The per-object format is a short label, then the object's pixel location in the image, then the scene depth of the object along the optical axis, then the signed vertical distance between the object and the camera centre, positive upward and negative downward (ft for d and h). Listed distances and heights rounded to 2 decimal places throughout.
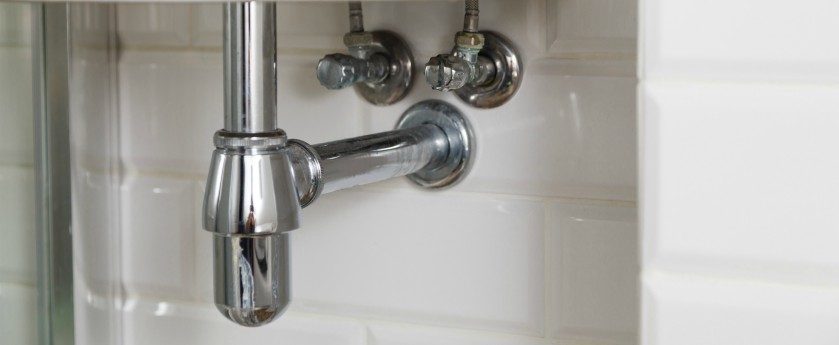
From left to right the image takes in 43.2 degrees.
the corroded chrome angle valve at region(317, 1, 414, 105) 2.38 +0.23
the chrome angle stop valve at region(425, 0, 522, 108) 2.20 +0.20
